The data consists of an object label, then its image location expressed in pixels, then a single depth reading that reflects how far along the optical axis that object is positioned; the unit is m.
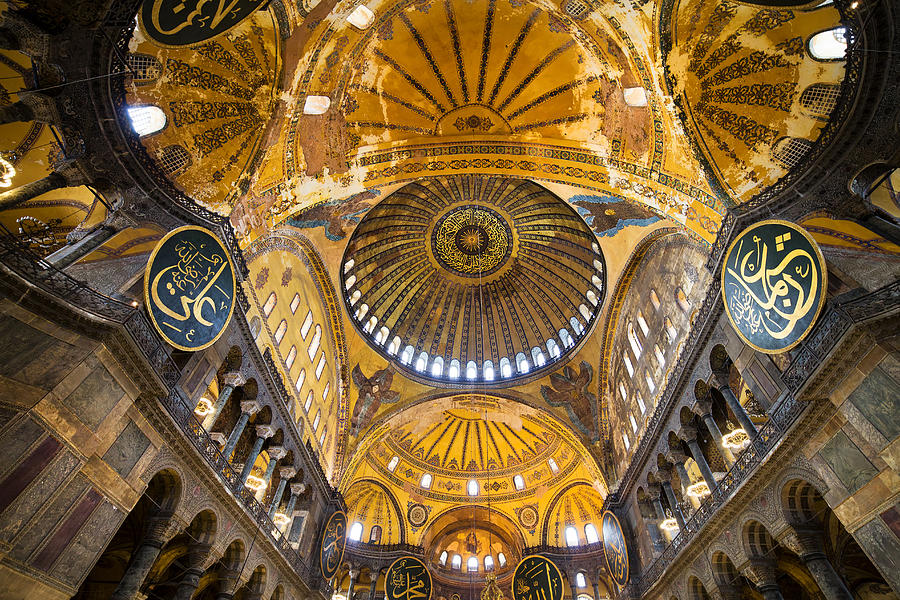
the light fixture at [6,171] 5.91
